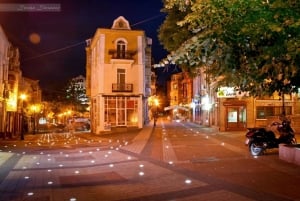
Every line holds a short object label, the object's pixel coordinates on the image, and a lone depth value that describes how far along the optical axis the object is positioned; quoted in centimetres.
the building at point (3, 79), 2214
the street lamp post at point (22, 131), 2095
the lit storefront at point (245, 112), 2242
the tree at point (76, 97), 4856
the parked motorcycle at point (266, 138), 1071
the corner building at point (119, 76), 2526
